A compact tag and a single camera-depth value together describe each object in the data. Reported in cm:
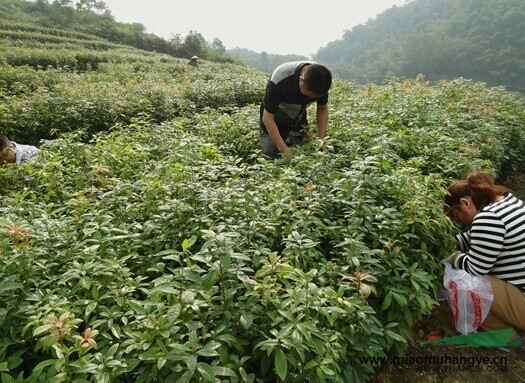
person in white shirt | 351
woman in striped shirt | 226
